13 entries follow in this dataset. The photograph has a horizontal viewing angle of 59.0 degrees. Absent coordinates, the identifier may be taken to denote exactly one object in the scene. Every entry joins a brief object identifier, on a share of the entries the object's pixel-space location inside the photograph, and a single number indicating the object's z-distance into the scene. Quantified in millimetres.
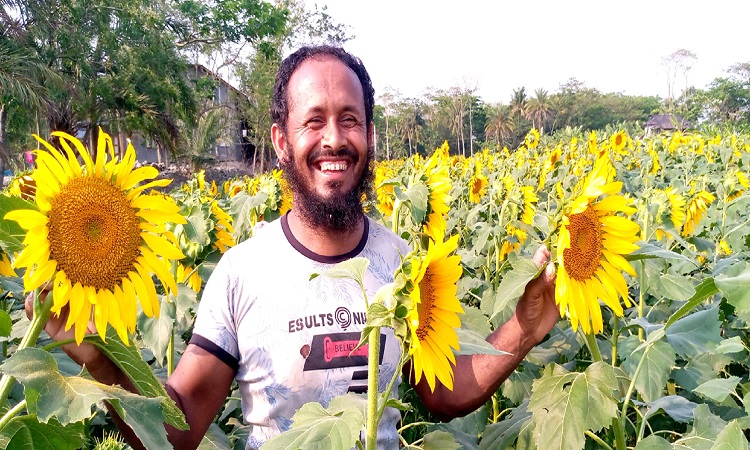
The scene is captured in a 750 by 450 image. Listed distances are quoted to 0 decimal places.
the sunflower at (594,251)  1465
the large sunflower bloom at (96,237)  1069
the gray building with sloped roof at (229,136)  28328
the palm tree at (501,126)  51500
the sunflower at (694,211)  3932
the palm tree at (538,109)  56969
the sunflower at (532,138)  10039
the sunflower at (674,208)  3312
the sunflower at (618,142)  8516
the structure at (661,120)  46781
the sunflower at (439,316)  1168
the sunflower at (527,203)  3670
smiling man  1801
